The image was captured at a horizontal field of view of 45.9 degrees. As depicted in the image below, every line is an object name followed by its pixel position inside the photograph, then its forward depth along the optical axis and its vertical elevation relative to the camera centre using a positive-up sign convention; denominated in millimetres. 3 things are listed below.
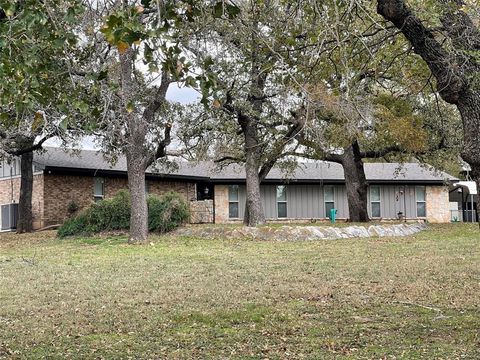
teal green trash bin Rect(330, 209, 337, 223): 29578 -141
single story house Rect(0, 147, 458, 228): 25328 +1301
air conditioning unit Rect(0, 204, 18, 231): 26281 +17
